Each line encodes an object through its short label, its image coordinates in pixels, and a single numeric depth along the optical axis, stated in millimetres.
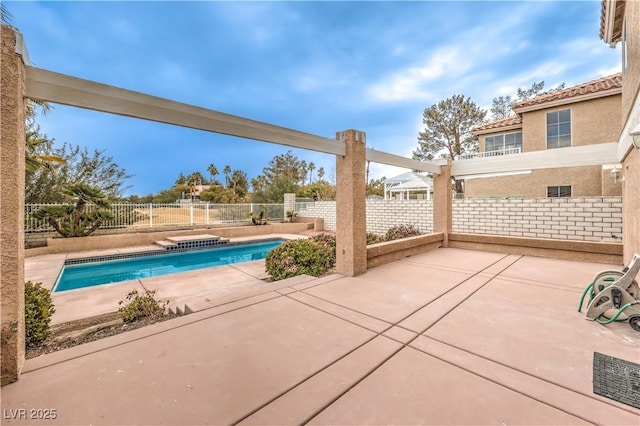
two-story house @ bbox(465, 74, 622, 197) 12367
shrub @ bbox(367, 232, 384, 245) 8461
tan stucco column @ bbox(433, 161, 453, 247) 8195
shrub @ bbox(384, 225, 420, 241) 9219
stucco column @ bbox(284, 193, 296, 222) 19172
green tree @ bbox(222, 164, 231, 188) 52719
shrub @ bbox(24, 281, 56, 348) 2879
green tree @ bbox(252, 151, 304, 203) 36000
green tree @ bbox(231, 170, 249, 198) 45416
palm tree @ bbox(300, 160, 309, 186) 37938
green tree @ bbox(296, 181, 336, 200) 28141
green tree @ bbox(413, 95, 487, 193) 21938
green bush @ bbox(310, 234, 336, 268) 6262
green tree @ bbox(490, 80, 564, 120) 25002
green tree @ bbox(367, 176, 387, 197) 33166
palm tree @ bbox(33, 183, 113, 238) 10383
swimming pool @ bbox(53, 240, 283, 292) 8117
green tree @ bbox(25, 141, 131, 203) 12320
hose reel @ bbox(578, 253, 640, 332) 3096
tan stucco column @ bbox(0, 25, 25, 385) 2008
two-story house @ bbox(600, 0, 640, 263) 3594
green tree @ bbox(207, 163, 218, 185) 52831
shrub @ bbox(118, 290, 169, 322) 3754
